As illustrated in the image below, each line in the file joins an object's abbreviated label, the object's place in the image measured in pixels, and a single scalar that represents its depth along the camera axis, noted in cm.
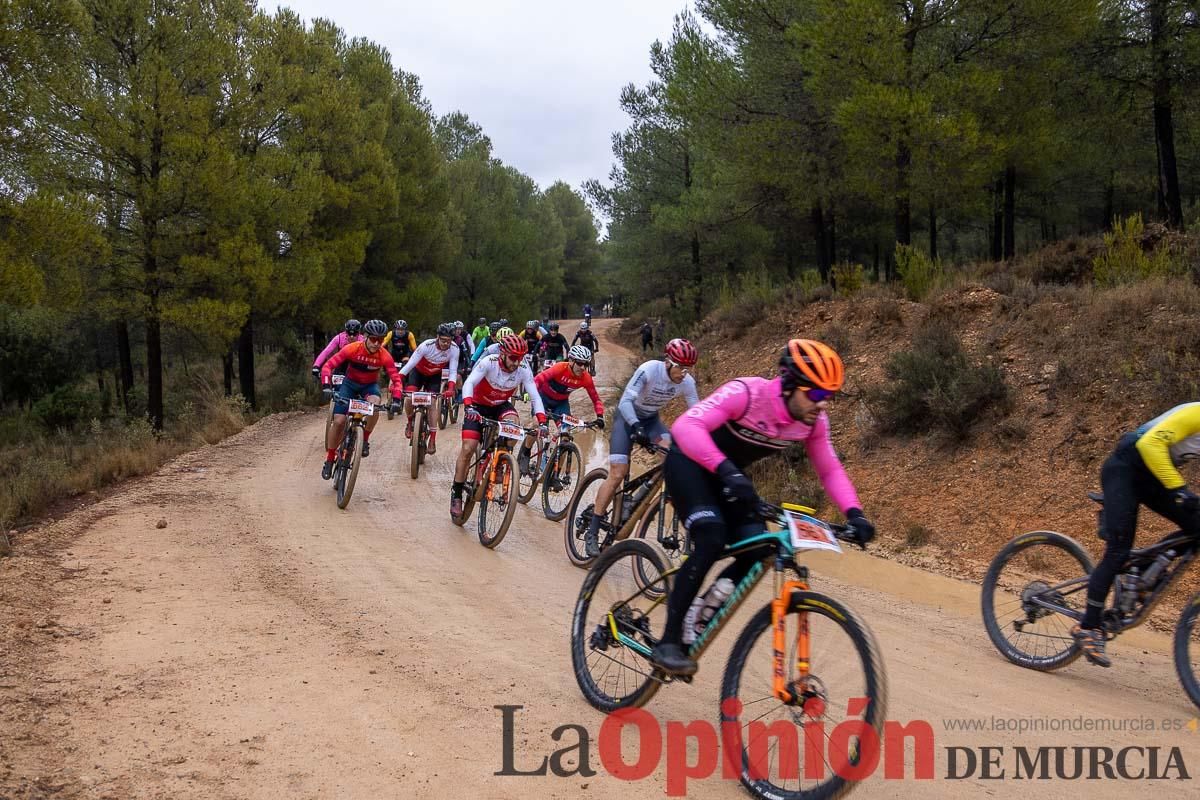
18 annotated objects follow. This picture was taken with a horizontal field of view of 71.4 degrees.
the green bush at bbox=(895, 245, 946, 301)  1612
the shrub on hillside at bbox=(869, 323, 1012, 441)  1088
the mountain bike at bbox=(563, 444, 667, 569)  765
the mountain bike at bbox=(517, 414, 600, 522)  1023
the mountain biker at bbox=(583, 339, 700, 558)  779
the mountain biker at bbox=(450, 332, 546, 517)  949
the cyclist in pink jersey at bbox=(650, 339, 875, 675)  409
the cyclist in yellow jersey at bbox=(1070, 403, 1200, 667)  492
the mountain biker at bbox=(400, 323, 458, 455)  1302
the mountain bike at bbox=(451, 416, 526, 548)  884
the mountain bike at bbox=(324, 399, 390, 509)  1038
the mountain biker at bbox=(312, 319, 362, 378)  1243
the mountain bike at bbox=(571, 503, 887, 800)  342
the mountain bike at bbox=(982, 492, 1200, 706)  503
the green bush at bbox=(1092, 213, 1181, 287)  1242
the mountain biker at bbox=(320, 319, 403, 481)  1094
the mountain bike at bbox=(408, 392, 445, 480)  1264
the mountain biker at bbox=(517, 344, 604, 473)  969
